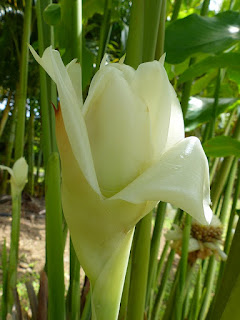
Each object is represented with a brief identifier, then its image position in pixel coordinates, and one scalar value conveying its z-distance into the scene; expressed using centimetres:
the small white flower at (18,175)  48
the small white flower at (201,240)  54
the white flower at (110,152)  14
